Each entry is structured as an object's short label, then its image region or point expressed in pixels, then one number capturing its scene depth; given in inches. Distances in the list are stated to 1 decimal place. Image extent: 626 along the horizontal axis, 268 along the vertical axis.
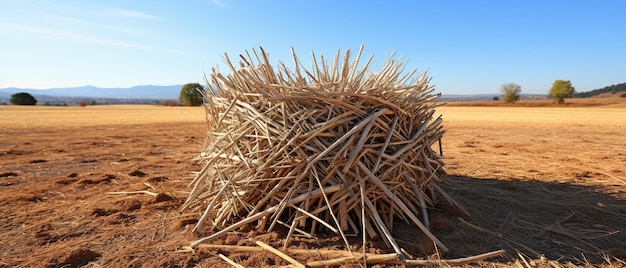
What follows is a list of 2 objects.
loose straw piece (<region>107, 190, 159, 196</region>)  155.6
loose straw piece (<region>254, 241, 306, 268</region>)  87.7
